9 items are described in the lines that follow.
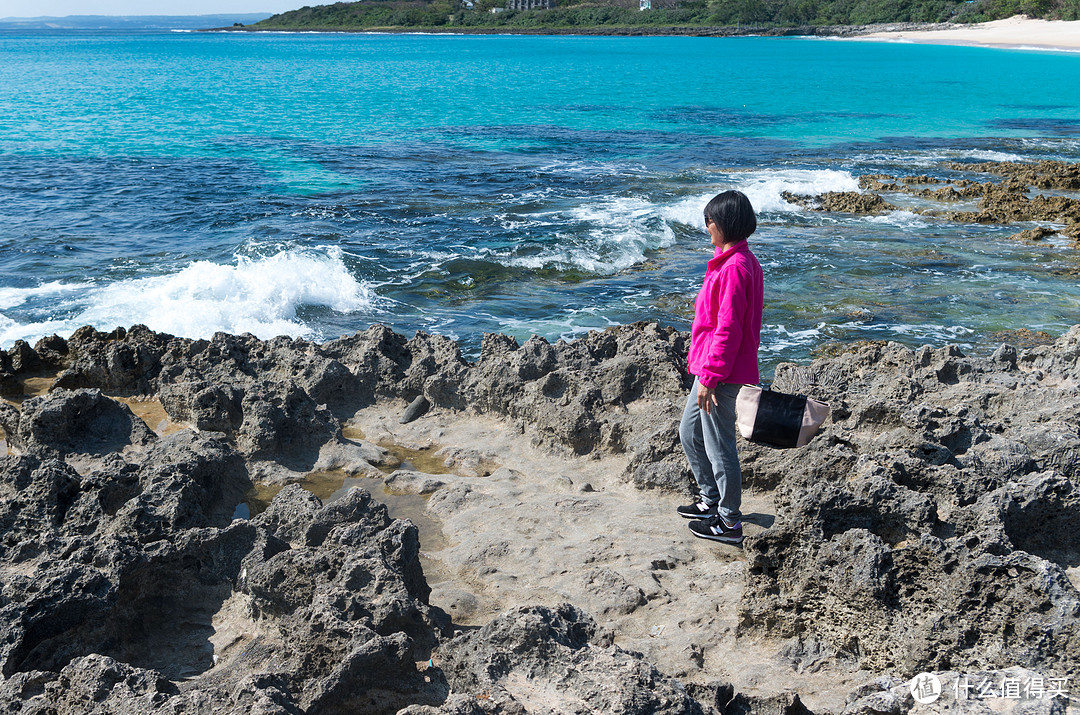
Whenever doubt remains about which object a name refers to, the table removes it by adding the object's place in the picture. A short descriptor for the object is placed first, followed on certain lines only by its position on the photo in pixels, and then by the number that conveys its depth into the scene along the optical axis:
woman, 3.96
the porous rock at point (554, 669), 2.57
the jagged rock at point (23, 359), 7.27
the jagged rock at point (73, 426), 5.18
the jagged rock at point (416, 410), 6.09
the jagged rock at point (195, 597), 2.90
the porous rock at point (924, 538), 3.08
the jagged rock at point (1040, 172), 18.38
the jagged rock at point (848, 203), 16.36
